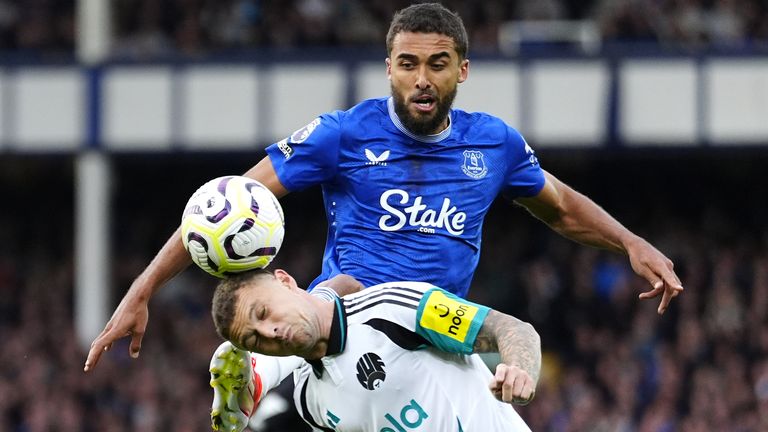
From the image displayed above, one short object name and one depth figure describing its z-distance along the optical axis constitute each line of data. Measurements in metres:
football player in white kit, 10.64
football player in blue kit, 12.37
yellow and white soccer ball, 11.14
